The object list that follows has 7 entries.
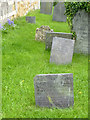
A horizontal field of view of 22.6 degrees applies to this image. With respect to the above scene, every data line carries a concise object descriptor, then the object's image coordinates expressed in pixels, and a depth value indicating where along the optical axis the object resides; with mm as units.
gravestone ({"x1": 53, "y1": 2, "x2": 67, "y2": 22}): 12906
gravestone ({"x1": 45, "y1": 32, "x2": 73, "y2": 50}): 6953
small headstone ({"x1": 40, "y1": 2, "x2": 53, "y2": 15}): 15058
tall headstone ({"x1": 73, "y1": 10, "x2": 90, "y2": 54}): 6883
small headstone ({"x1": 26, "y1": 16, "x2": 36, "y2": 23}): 10469
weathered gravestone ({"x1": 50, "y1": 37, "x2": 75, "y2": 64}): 6086
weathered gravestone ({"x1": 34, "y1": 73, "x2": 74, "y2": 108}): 3742
